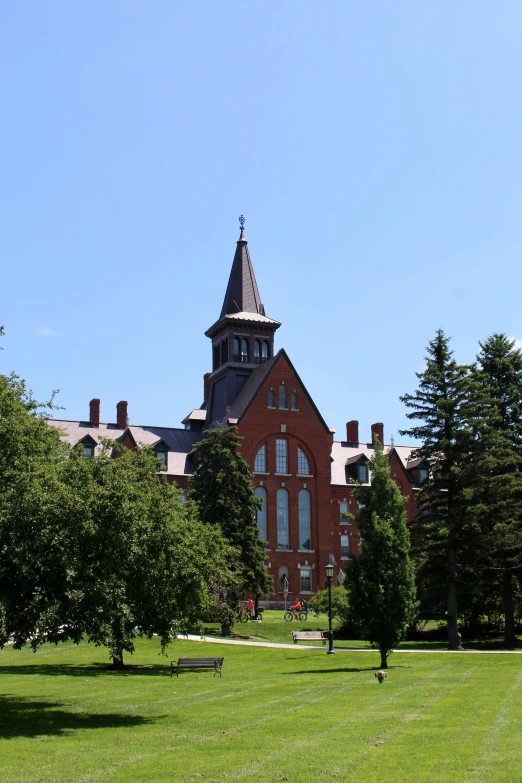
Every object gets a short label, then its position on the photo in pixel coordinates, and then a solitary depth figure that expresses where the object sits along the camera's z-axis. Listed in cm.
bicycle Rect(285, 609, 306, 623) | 5519
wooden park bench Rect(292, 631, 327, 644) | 4456
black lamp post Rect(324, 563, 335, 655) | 3645
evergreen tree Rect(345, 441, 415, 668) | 2978
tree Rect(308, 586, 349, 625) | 4649
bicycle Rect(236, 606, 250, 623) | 4372
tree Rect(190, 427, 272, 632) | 4975
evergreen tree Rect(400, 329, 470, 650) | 4419
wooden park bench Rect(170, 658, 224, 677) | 2897
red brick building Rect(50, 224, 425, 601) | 7356
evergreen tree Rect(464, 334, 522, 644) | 4350
